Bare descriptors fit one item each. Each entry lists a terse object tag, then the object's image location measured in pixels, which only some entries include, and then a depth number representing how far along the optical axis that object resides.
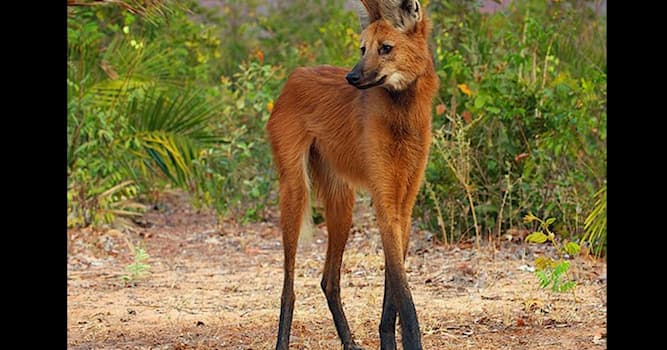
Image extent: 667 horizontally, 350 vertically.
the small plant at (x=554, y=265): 9.32
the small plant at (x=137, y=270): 12.45
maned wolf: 7.97
